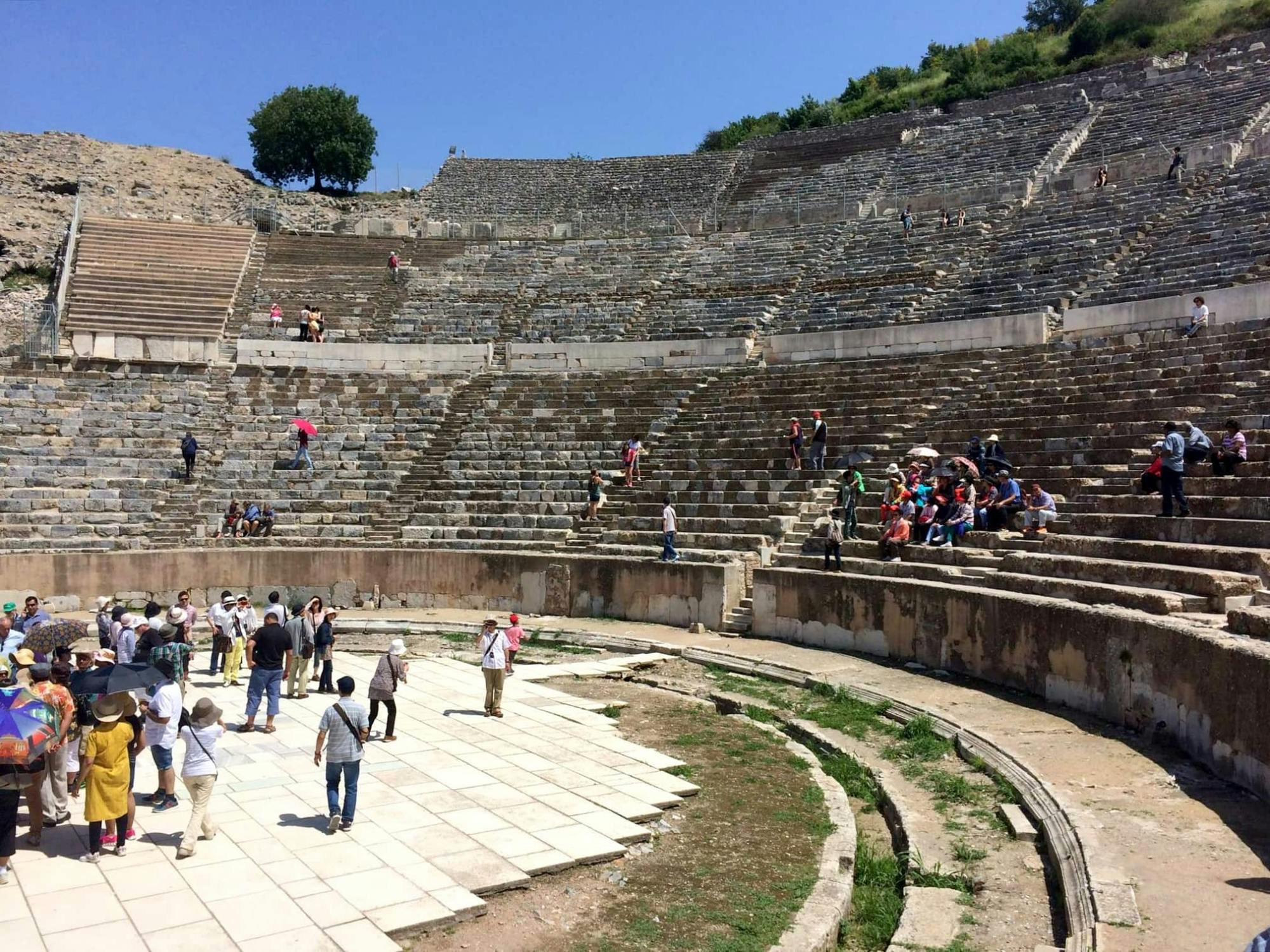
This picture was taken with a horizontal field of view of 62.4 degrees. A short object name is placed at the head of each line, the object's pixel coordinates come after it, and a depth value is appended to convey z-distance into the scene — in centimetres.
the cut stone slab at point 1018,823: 823
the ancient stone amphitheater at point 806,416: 1021
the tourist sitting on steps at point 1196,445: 1347
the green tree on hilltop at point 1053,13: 6397
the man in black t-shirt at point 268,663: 1159
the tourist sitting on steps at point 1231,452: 1334
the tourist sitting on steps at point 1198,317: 1836
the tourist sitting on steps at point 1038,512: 1473
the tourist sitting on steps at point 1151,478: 1377
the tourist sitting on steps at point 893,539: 1616
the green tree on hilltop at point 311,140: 5200
